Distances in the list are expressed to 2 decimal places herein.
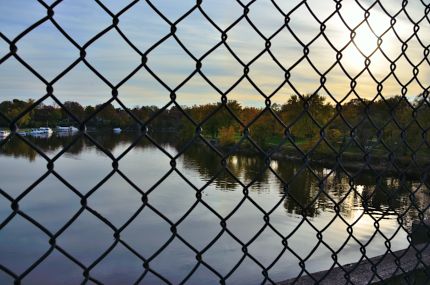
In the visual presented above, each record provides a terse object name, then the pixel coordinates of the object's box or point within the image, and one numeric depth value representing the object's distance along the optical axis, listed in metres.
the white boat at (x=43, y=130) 60.56
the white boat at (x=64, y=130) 74.97
